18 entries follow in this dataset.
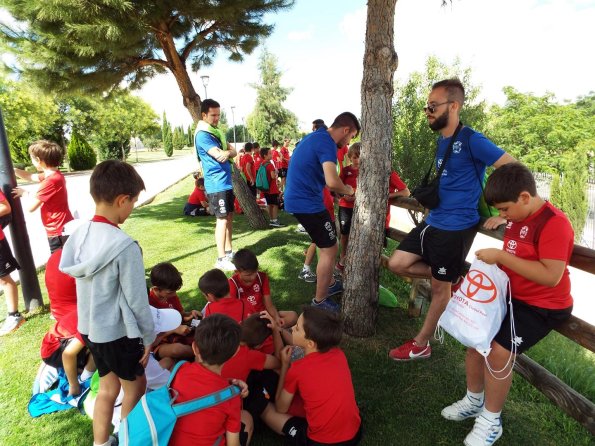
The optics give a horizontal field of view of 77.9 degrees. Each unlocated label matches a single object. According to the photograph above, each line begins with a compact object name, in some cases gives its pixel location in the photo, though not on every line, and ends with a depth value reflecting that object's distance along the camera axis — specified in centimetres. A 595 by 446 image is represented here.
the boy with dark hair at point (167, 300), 284
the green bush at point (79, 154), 2880
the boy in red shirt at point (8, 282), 365
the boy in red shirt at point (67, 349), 250
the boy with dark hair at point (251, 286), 301
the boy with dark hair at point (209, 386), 178
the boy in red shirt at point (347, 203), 486
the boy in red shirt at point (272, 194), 841
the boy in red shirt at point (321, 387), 200
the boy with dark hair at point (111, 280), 185
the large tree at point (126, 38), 532
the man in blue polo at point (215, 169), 499
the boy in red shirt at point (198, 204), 955
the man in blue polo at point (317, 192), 356
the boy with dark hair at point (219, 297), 280
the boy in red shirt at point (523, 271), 190
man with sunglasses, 266
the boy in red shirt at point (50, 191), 384
